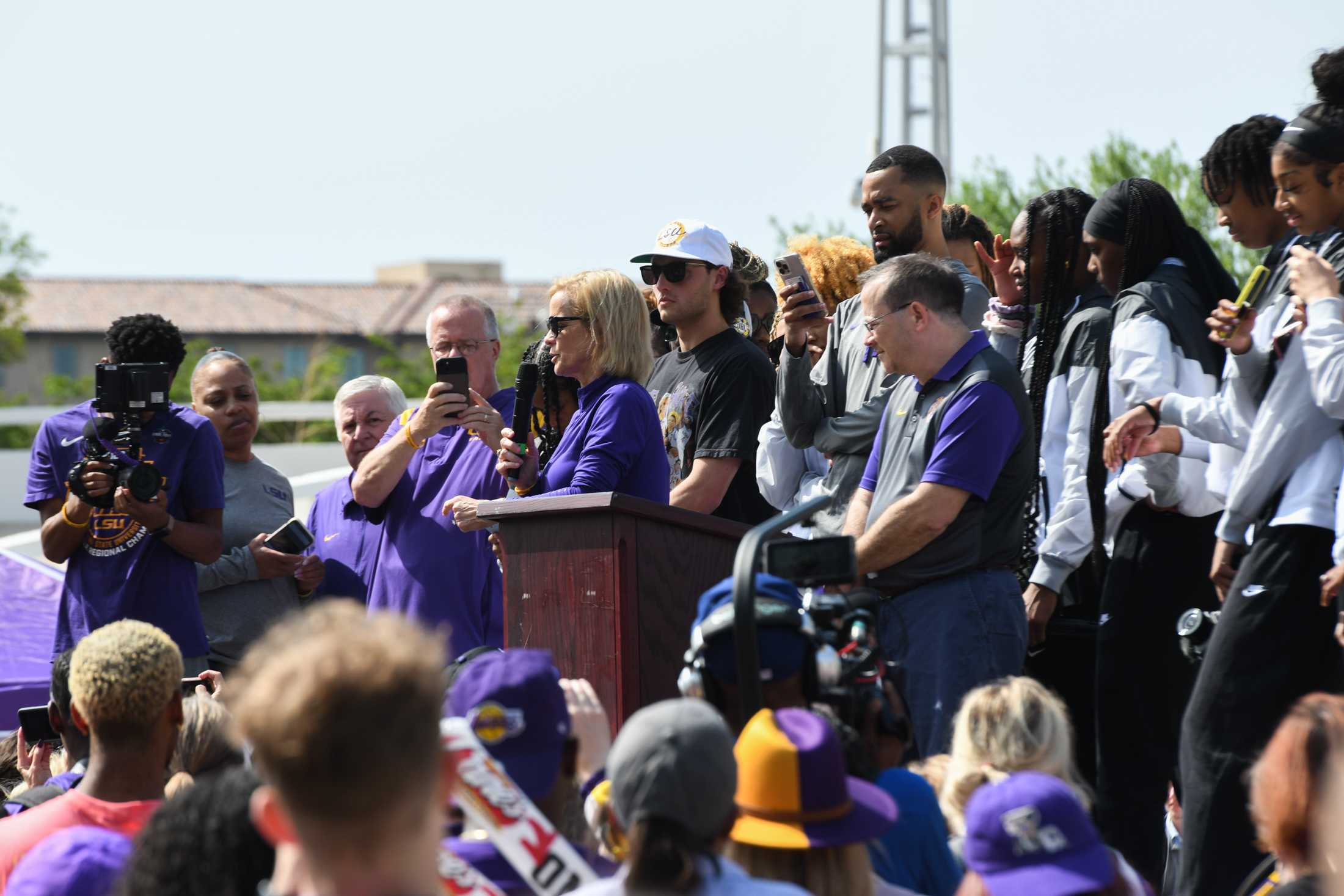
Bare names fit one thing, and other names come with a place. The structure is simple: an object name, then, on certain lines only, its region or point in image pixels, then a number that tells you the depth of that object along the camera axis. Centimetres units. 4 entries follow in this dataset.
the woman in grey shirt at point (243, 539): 1366
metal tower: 5434
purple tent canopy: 1435
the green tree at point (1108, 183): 8569
